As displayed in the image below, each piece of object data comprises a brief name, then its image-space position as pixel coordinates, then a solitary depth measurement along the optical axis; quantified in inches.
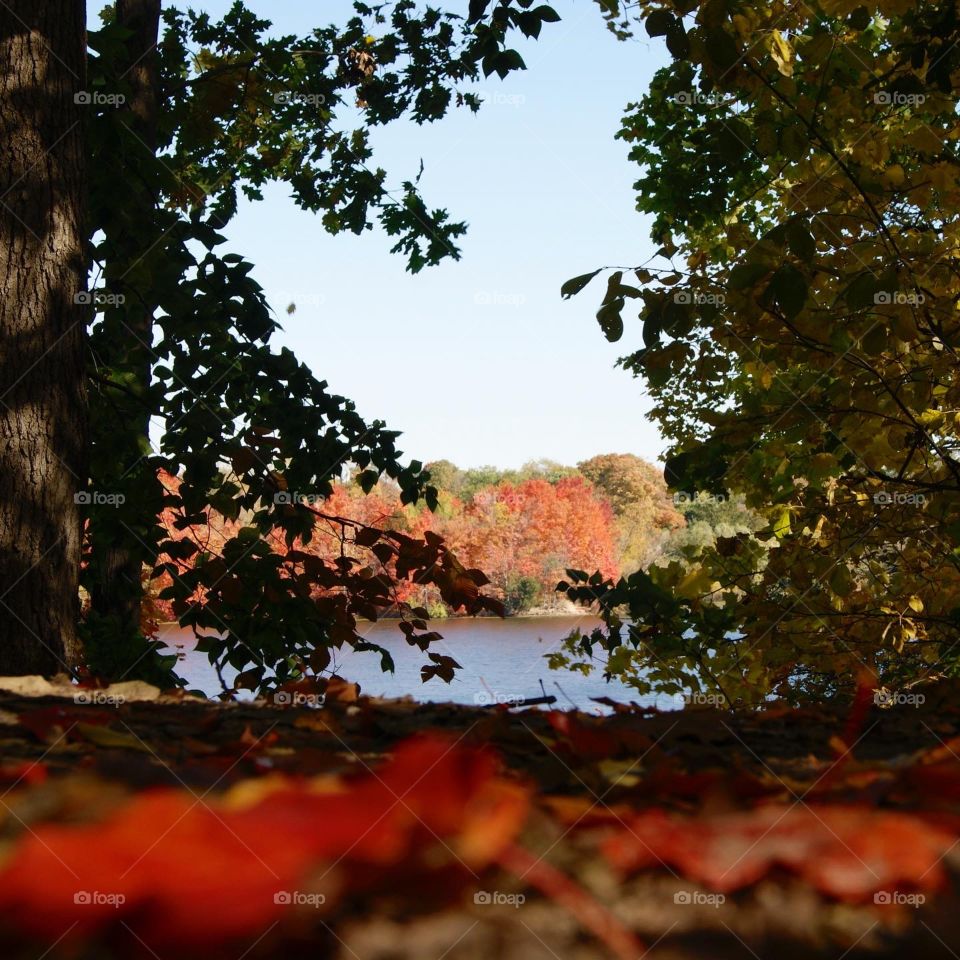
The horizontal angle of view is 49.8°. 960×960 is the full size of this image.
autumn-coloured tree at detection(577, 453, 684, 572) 1903.3
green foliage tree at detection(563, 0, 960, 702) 126.6
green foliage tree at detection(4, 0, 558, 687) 182.7
